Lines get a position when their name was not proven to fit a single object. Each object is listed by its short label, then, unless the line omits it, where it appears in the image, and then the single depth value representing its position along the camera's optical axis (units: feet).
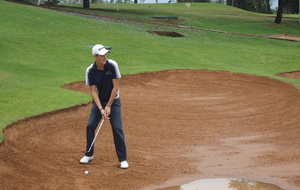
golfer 38.29
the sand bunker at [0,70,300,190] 37.81
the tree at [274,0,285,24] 172.82
